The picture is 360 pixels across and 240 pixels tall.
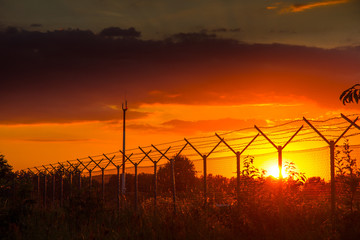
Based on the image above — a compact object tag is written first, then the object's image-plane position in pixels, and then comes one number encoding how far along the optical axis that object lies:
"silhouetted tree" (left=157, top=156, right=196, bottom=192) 35.09
